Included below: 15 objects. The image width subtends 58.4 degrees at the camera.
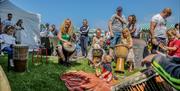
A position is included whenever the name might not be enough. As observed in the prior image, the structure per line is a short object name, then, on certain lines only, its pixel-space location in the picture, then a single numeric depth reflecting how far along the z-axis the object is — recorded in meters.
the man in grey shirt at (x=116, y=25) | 4.77
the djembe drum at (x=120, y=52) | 4.63
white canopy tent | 7.22
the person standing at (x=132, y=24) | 4.88
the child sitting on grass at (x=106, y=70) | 3.75
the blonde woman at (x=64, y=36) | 4.49
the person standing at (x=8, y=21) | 6.00
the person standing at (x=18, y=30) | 6.39
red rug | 3.35
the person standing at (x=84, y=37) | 6.08
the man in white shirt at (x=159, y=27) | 4.13
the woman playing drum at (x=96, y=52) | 4.61
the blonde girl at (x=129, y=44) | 4.59
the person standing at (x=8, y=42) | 3.96
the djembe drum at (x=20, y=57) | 3.89
